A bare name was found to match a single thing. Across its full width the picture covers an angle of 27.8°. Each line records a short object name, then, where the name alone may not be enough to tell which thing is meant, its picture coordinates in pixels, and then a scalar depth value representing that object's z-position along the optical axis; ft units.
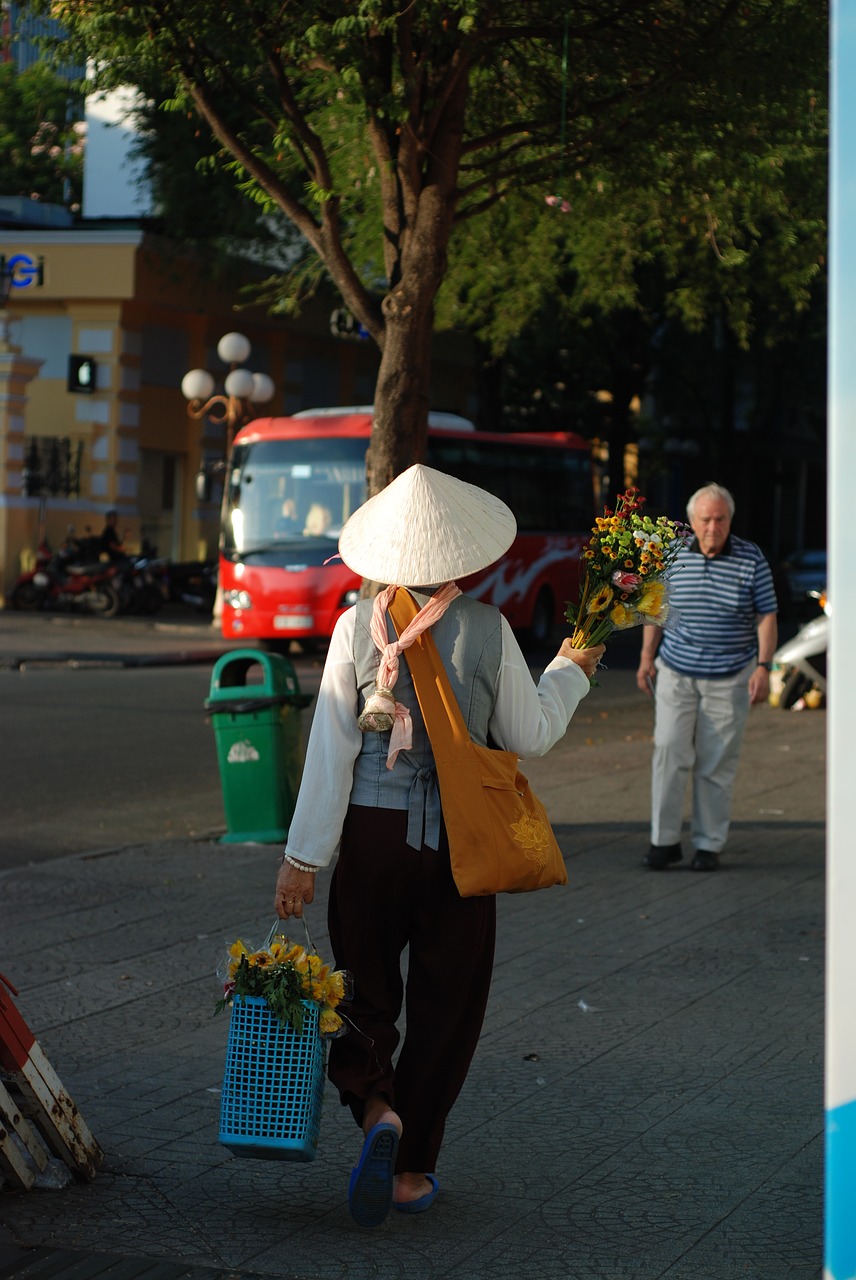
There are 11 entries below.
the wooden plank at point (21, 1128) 14.32
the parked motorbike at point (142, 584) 93.09
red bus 75.46
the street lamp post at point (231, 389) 85.51
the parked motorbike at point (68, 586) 92.48
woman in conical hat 13.87
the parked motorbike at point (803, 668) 56.65
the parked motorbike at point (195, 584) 100.68
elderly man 29.25
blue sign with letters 100.68
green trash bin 31.53
